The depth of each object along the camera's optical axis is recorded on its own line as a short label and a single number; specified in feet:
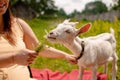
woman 2.19
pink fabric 3.08
